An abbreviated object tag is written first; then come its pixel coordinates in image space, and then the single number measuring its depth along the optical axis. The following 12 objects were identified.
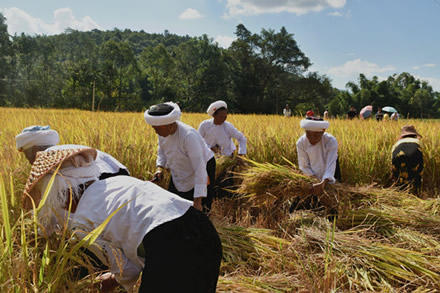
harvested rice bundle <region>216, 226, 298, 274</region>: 2.12
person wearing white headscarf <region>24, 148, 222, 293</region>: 1.19
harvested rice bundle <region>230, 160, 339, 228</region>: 2.82
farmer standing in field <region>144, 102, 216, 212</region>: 2.43
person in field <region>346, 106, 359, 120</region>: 11.10
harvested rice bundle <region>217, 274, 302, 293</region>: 1.73
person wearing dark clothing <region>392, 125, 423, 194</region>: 3.63
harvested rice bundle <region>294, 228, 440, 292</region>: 1.91
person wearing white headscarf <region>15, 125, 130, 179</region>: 1.83
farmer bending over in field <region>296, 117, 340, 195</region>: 2.94
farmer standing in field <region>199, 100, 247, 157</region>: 3.91
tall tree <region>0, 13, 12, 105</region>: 39.31
